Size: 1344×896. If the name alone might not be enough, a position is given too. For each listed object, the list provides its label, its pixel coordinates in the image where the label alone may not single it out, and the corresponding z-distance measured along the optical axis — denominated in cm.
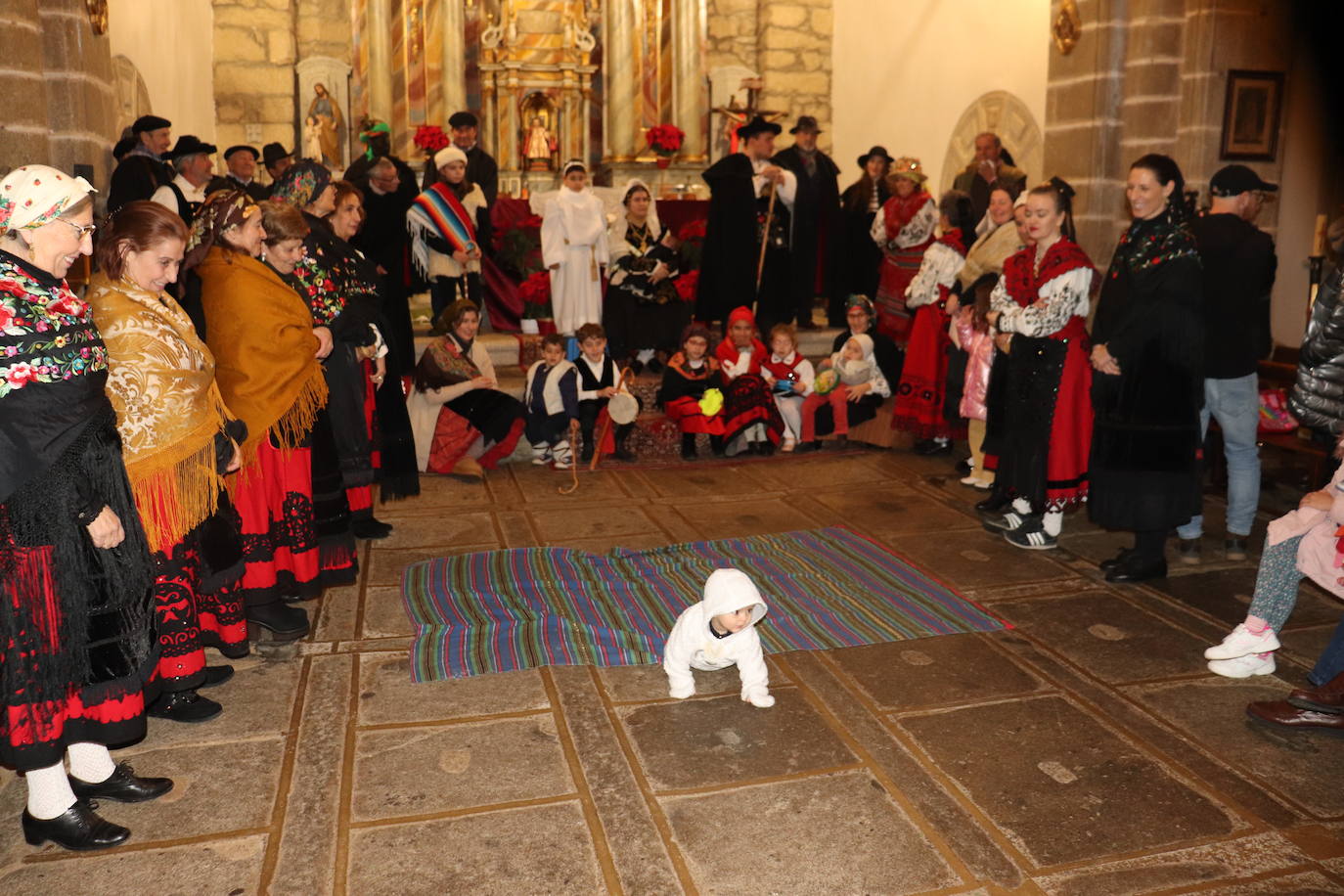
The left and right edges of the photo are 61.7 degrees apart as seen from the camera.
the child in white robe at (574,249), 823
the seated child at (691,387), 724
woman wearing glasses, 264
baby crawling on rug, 354
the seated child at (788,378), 749
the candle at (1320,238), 738
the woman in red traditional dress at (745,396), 726
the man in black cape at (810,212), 881
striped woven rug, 411
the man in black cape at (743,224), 848
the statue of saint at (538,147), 1241
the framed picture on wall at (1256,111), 747
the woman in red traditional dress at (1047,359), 490
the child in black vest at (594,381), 712
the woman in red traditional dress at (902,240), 779
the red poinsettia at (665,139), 1062
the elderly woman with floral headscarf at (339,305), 452
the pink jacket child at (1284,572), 360
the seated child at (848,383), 745
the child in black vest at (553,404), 704
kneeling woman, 679
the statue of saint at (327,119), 1155
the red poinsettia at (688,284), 880
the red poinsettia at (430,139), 933
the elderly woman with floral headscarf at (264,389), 393
